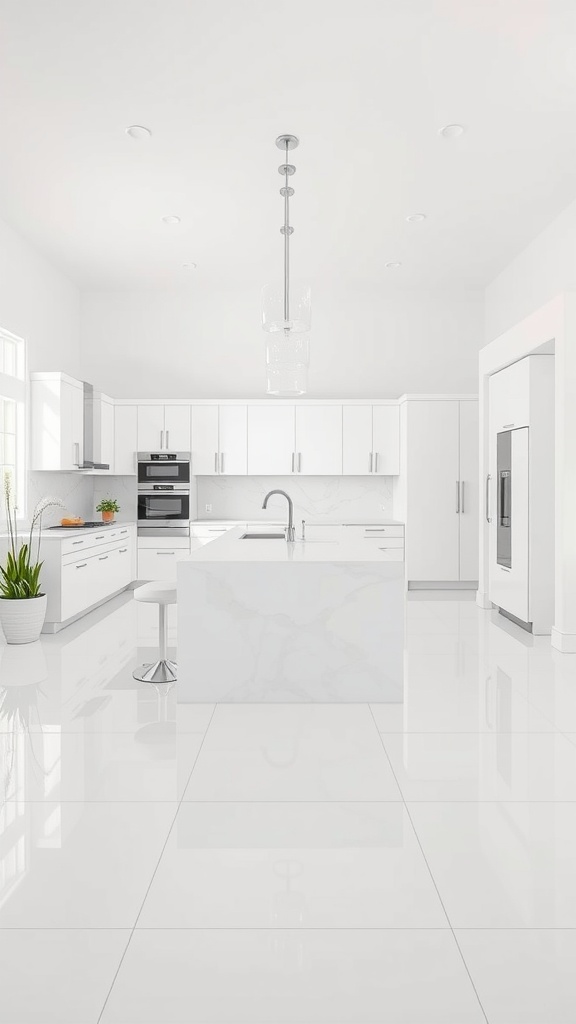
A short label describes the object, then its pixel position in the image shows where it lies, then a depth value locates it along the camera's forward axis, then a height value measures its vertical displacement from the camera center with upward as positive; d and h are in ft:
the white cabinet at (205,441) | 25.00 +2.25
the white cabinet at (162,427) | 24.97 +2.75
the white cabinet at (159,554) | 24.52 -1.81
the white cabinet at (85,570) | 17.40 -1.90
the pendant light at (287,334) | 12.60 +3.11
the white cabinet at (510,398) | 17.42 +2.81
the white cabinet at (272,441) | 25.13 +2.26
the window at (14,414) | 19.51 +2.56
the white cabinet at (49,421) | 20.42 +2.44
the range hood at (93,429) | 22.38 +2.45
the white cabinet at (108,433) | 23.80 +2.44
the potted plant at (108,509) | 24.00 -0.21
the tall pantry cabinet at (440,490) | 24.40 +0.47
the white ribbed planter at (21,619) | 16.08 -2.71
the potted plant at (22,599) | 16.10 -2.25
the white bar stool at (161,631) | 12.61 -2.41
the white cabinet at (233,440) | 25.08 +2.29
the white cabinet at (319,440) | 25.17 +2.30
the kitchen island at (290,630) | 11.55 -2.12
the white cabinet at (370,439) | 25.26 +2.34
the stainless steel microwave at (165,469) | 24.71 +1.22
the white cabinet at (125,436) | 24.93 +2.42
